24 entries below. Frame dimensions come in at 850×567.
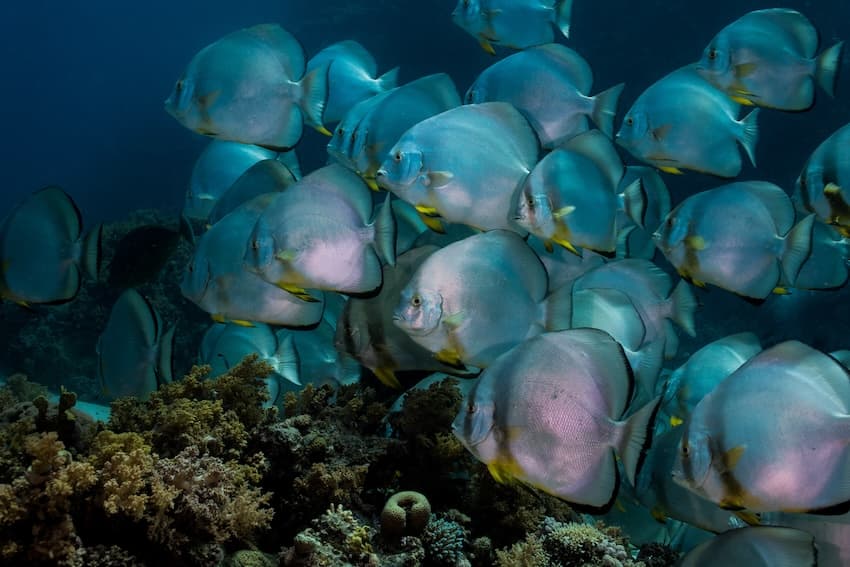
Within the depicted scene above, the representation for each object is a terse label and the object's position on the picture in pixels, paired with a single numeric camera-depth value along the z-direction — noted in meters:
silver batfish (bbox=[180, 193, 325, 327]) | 2.92
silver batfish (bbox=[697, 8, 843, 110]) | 3.79
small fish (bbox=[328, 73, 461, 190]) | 3.38
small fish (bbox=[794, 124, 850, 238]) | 3.30
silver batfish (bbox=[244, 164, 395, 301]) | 2.61
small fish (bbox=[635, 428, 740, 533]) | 3.06
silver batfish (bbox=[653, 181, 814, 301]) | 3.31
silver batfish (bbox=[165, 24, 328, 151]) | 3.17
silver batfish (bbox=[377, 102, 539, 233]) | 2.76
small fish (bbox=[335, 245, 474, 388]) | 2.87
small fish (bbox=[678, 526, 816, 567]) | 2.19
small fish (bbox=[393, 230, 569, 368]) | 2.39
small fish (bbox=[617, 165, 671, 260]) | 4.43
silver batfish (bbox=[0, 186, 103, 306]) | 3.38
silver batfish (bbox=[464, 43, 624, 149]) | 3.81
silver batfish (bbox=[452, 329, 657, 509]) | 1.98
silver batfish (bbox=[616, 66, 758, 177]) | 3.76
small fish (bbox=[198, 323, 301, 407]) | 4.30
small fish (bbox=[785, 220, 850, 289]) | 4.11
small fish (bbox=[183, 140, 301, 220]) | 5.03
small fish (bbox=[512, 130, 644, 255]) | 2.81
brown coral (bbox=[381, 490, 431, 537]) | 2.70
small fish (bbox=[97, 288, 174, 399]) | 3.64
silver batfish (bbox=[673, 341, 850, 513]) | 1.91
